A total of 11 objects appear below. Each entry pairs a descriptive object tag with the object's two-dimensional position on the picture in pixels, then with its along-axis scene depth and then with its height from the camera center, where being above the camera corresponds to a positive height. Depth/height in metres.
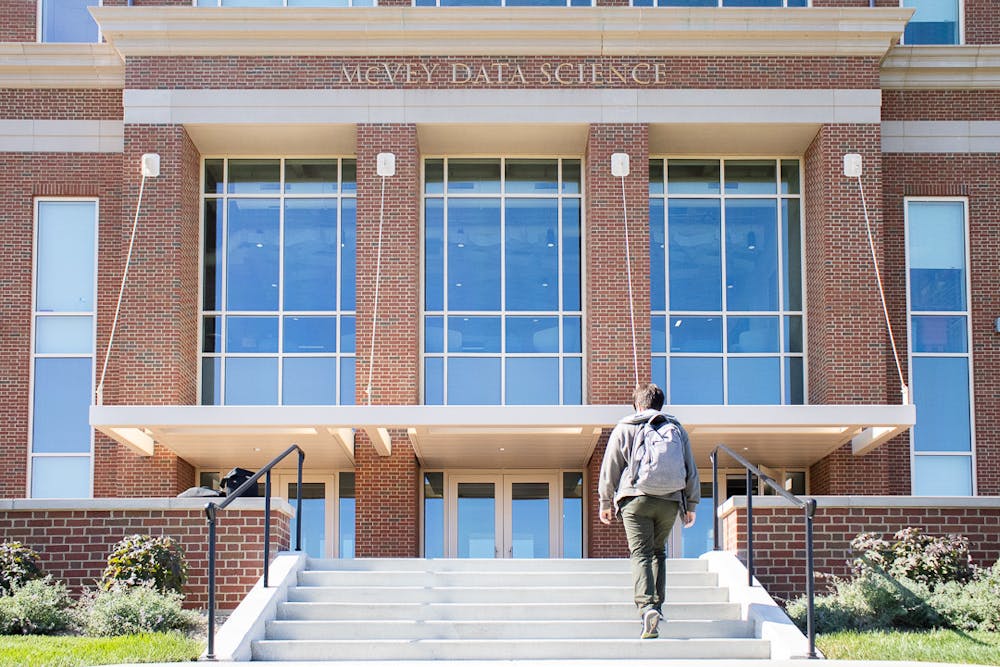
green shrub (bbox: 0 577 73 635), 13.84 -2.06
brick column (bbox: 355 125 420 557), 22.08 +0.91
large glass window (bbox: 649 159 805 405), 23.55 +1.73
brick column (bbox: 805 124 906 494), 22.30 +1.27
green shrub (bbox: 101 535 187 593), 14.73 -1.74
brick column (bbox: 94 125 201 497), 22.14 +1.17
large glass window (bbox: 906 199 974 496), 23.25 +0.67
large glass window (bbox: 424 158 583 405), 23.50 +1.72
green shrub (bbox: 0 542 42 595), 15.05 -1.77
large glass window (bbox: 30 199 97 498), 23.17 +0.70
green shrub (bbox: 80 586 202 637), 13.67 -2.06
